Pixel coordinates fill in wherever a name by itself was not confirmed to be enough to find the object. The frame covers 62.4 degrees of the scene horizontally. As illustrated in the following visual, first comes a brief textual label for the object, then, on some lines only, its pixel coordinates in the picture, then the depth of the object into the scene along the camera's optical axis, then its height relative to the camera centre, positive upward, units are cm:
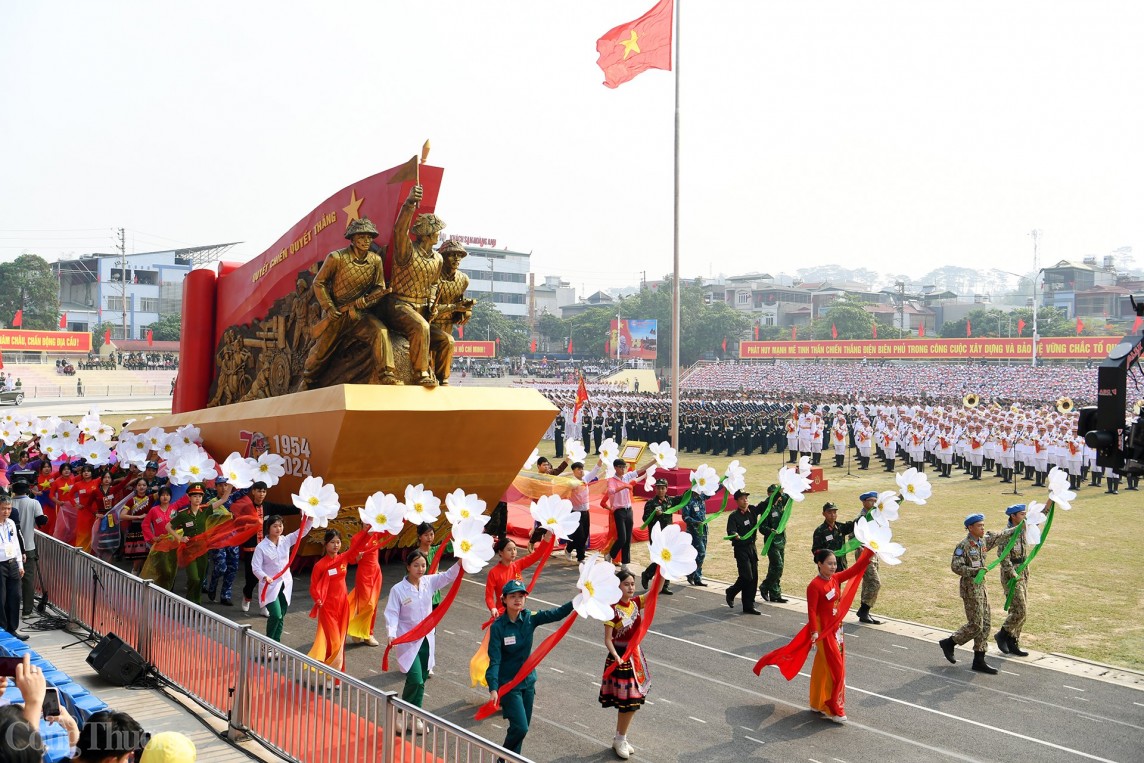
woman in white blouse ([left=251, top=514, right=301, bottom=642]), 801 -190
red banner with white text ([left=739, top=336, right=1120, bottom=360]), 5169 +63
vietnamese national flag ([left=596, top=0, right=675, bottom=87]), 1895 +627
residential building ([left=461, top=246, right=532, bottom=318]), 8762 +706
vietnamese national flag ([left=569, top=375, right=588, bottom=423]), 2459 -114
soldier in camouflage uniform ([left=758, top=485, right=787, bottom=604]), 1070 -226
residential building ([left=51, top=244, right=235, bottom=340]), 7556 +463
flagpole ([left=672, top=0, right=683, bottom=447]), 1884 +147
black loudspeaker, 705 -237
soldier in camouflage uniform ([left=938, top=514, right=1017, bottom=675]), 836 -206
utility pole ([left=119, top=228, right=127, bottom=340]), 6844 +642
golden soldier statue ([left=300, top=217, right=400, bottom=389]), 1149 +76
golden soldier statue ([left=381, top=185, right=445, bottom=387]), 1150 +87
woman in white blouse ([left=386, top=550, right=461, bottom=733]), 665 -191
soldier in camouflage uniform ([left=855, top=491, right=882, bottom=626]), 1008 -250
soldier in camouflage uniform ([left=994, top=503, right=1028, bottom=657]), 873 -216
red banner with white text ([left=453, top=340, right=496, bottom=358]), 6856 +17
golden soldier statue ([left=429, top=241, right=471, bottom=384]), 1211 +55
